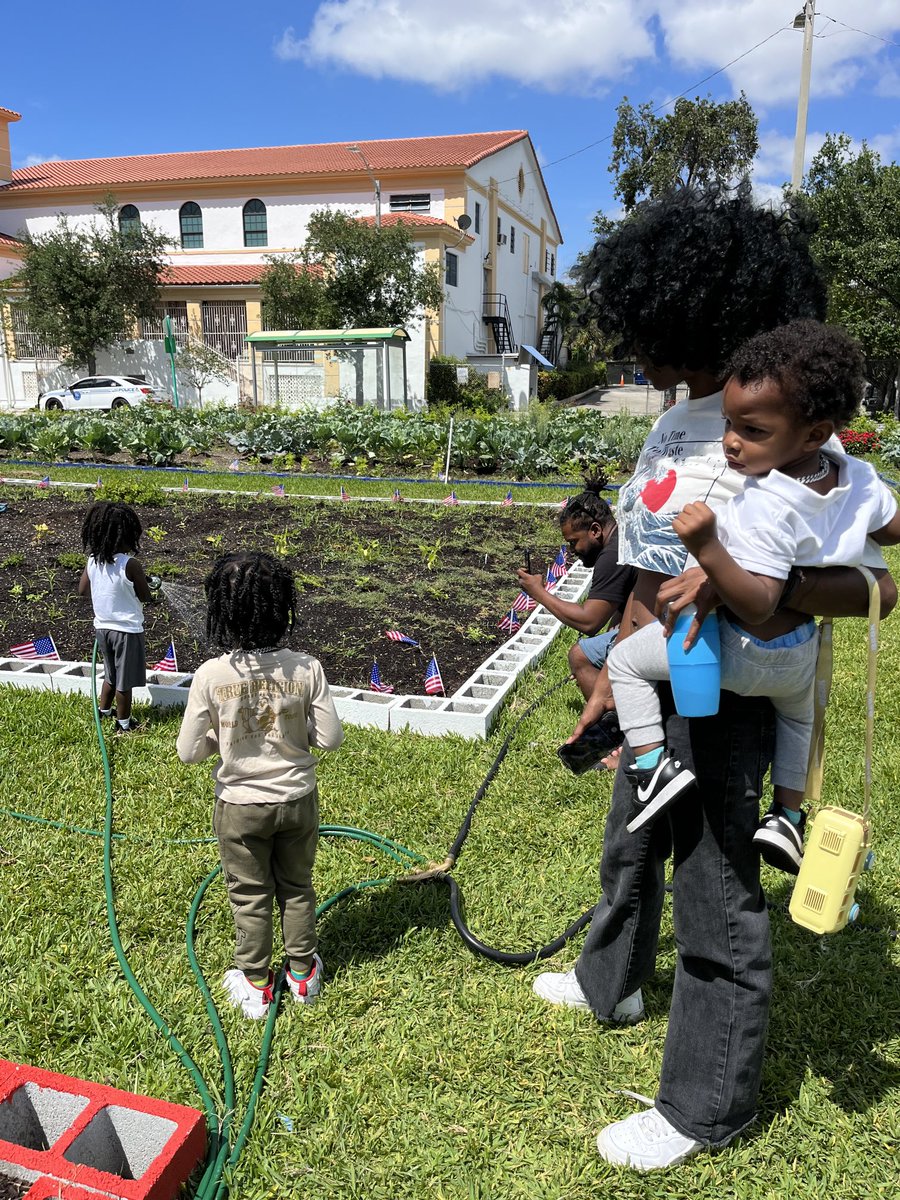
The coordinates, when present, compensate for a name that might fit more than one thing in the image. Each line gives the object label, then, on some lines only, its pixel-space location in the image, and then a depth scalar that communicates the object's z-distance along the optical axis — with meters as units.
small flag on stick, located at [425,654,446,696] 4.77
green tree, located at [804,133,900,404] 28.67
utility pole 15.39
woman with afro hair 1.87
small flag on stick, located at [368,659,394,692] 4.75
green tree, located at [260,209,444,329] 26.44
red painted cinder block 1.88
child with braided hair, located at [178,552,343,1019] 2.48
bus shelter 22.73
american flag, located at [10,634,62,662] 5.14
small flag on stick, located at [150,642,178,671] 5.13
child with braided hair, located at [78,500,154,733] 4.35
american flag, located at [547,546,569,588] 7.42
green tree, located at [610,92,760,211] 37.62
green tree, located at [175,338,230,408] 29.70
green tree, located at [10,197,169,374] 27.84
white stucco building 30.50
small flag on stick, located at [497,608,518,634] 6.16
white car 25.48
